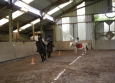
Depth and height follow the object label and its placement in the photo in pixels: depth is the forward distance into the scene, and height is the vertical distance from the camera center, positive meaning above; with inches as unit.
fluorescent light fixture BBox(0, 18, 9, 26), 596.9 +80.2
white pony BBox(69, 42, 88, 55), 564.6 -26.0
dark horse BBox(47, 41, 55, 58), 452.9 -26.3
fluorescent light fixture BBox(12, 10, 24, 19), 574.7 +104.8
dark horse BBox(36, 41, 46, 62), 348.1 -20.5
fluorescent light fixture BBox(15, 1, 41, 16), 493.2 +125.0
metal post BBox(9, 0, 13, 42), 421.4 +36.7
